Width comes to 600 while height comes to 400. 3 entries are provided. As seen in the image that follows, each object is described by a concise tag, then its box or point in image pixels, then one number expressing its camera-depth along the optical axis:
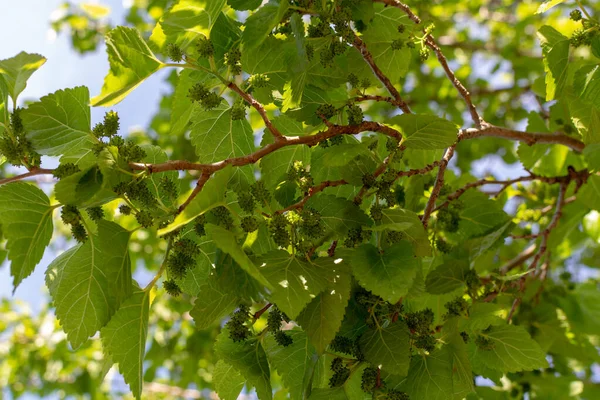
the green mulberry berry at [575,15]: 1.43
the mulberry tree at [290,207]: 1.13
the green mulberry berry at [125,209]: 1.16
